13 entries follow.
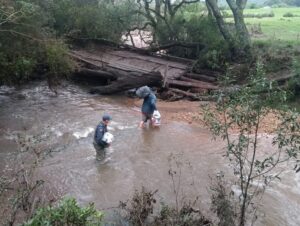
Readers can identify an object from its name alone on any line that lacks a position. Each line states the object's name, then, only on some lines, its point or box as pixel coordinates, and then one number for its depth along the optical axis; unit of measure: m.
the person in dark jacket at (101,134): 10.79
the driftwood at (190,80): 18.45
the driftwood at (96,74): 19.22
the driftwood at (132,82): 17.88
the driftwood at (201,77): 18.80
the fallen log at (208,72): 19.22
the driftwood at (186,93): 17.16
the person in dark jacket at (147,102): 13.53
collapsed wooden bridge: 17.92
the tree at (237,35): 19.41
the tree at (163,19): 22.34
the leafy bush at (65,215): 4.70
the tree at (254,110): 6.86
